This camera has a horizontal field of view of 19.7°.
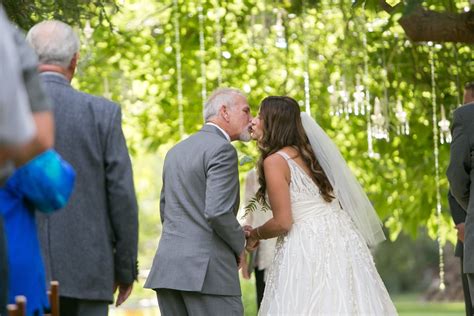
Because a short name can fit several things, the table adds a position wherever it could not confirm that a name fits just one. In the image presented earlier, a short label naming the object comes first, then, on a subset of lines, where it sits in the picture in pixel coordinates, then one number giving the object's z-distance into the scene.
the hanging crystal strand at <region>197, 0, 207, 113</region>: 15.48
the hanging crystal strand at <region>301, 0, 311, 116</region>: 14.96
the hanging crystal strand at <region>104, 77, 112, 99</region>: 14.37
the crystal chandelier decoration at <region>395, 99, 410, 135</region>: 12.77
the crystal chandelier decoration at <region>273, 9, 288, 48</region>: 13.31
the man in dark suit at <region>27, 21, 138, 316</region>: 5.16
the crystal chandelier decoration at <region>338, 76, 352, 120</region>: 13.51
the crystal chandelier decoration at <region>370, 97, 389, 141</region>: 12.67
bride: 7.51
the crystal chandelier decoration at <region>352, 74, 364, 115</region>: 13.17
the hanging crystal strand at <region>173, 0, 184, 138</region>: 15.83
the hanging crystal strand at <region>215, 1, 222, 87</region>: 15.63
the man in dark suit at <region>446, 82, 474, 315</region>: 7.92
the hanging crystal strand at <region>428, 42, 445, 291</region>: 14.10
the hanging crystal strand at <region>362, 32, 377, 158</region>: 14.09
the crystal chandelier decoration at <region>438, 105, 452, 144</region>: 12.67
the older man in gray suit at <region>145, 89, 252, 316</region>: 6.85
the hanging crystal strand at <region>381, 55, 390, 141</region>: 13.78
